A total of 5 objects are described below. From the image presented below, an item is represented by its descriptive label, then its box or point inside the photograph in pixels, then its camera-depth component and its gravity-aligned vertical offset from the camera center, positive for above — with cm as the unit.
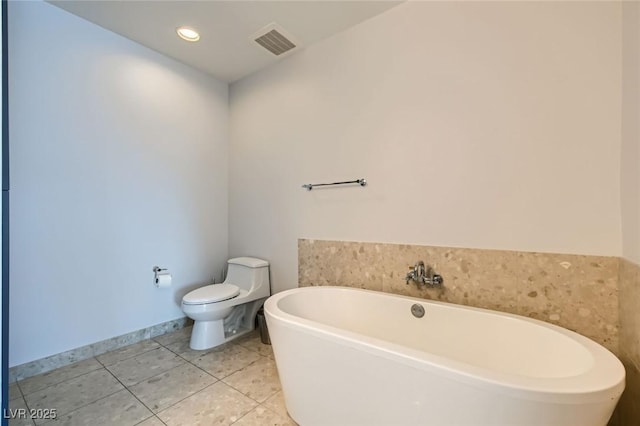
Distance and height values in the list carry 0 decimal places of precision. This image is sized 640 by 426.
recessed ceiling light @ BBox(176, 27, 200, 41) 210 +140
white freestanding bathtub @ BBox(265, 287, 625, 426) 81 -61
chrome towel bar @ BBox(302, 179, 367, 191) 198 +22
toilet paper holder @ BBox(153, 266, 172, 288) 225 -56
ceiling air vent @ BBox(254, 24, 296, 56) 209 +139
